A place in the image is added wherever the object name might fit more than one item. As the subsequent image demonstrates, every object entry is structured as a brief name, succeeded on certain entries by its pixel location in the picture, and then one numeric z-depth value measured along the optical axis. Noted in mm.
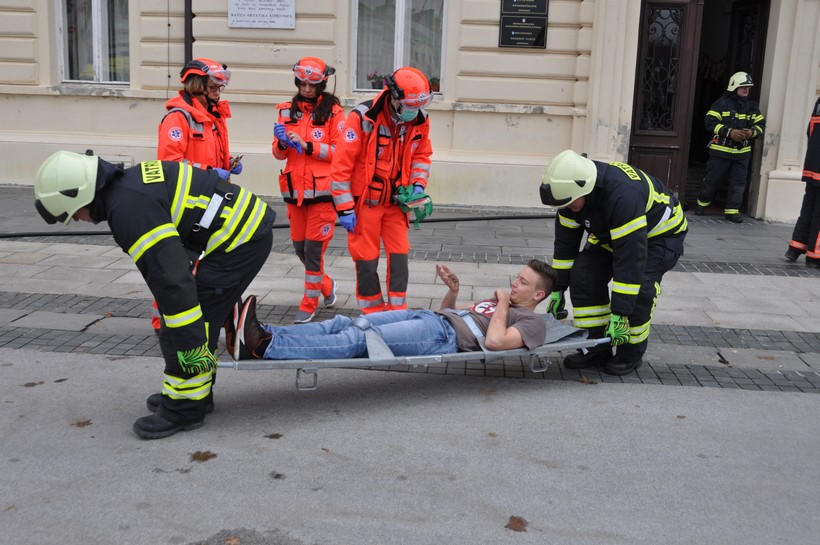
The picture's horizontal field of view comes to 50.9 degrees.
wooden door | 11766
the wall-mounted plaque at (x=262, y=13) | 11812
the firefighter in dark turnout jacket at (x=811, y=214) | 8719
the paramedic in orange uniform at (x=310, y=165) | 6527
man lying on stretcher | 4570
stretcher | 4531
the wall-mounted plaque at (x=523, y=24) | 11500
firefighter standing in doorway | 11320
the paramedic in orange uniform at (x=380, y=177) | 5742
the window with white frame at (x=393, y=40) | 12391
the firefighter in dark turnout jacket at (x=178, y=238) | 3957
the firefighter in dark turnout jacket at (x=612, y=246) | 5023
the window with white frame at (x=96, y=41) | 12898
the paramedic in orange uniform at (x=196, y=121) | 5859
